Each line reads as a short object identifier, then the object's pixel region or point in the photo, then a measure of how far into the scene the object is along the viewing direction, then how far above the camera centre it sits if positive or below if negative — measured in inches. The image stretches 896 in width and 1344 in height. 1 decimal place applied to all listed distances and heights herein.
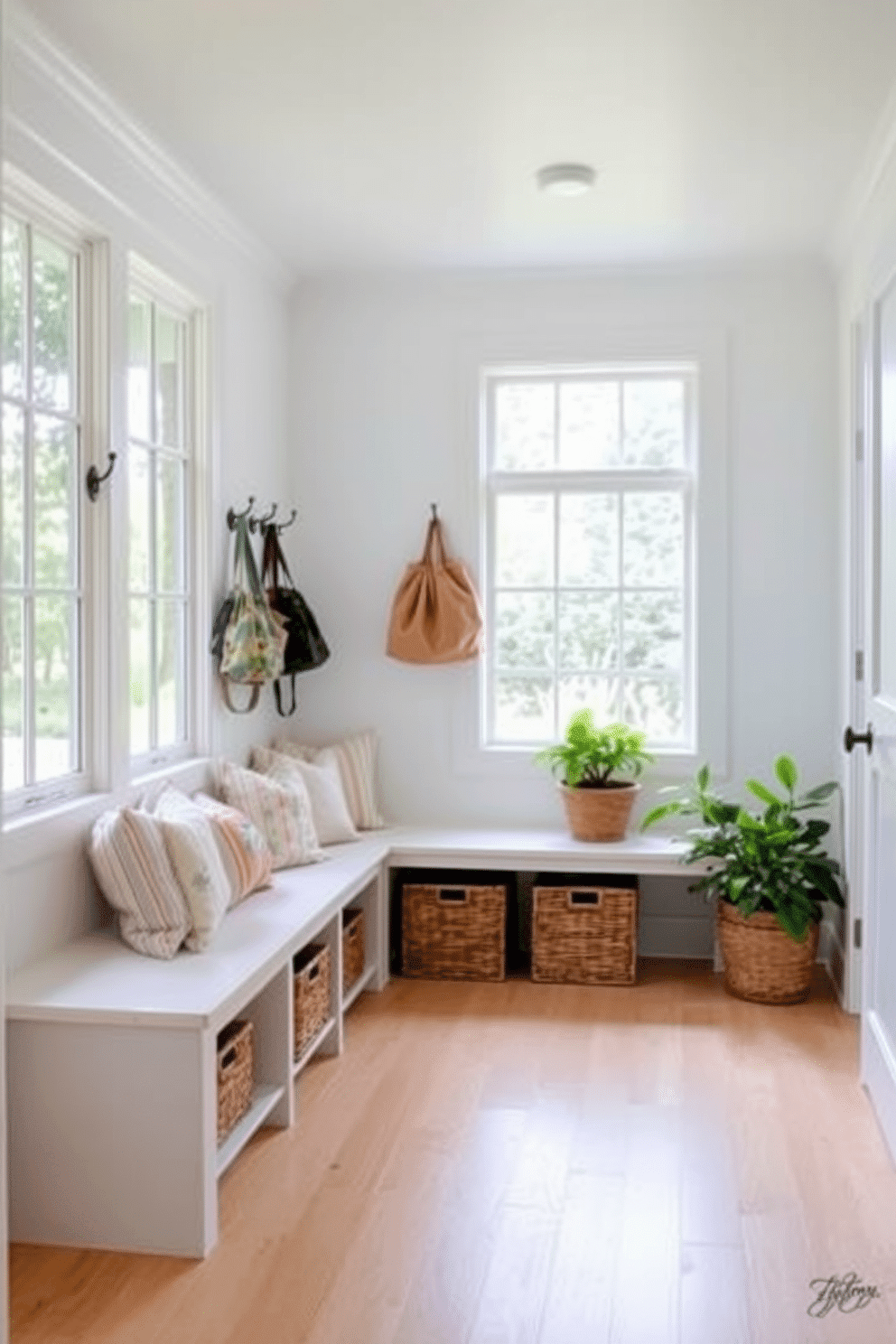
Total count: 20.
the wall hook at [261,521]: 160.3 +16.1
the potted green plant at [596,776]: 161.0 -17.9
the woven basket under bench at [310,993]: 123.1 -36.4
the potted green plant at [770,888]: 148.3 -30.2
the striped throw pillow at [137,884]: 109.7 -21.8
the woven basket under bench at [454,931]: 160.7 -38.3
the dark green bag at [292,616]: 164.4 +3.6
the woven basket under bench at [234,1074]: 103.6 -37.6
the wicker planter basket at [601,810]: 160.7 -22.3
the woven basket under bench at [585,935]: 159.0 -38.3
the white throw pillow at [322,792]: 156.3 -19.6
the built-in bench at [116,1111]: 92.0 -35.6
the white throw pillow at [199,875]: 110.0 -21.3
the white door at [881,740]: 107.1 -8.7
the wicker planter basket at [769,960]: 149.2 -39.2
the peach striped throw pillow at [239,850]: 124.4 -21.5
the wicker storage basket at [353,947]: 147.4 -37.5
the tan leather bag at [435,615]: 168.9 +3.8
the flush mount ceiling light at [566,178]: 127.7 +49.1
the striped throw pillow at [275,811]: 142.0 -19.9
